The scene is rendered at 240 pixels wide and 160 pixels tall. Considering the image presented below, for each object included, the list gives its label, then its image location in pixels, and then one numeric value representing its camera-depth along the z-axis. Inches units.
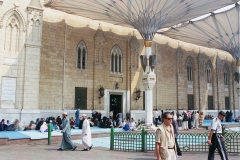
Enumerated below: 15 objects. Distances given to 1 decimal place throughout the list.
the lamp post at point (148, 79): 612.7
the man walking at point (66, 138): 357.4
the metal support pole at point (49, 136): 417.1
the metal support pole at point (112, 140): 356.2
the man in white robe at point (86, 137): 355.9
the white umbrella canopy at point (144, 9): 597.9
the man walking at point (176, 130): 307.7
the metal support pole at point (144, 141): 338.6
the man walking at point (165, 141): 159.8
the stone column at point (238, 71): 928.9
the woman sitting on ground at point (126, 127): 598.2
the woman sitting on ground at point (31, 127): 575.5
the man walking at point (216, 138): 225.8
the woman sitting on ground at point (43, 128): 525.4
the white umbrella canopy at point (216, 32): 751.7
